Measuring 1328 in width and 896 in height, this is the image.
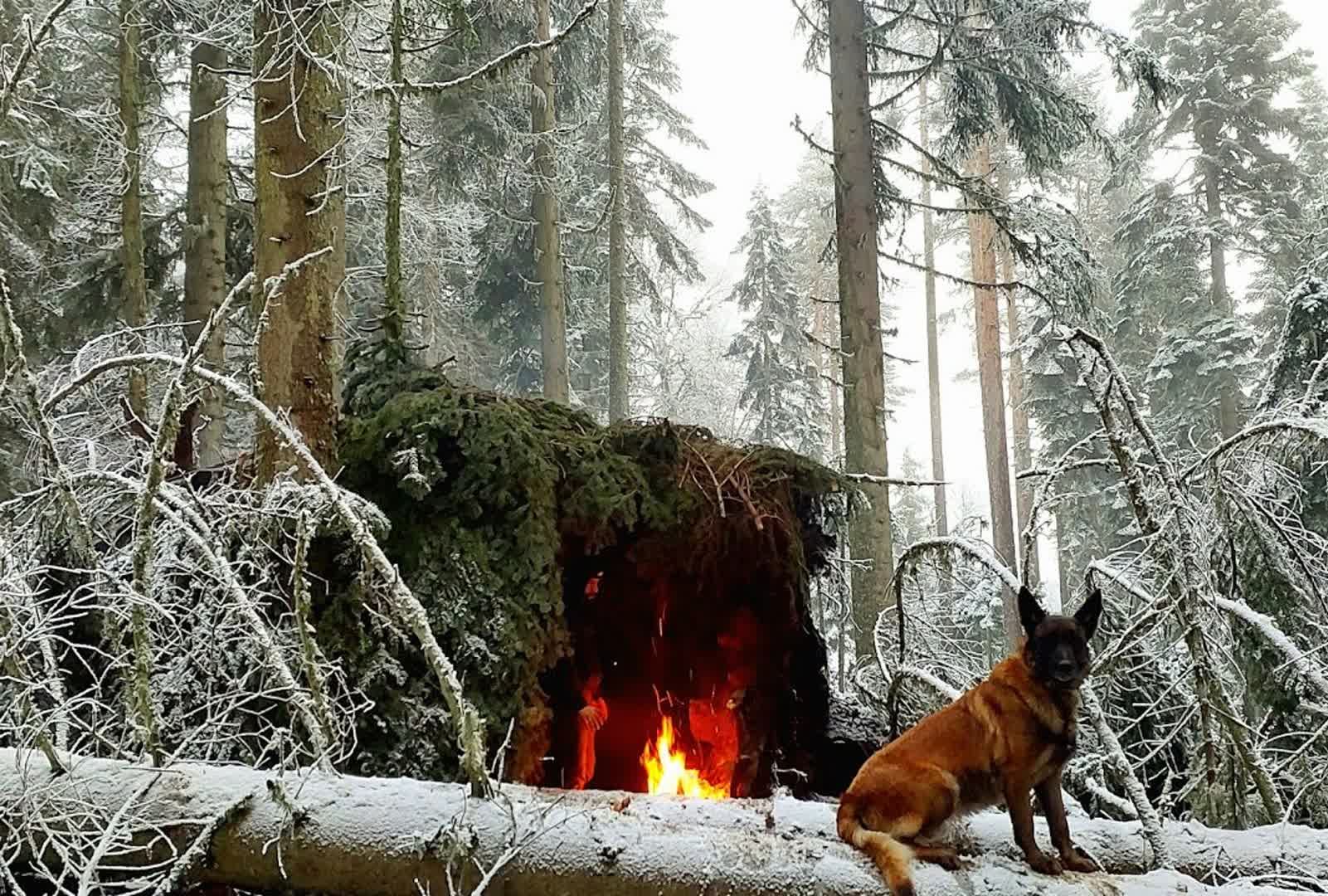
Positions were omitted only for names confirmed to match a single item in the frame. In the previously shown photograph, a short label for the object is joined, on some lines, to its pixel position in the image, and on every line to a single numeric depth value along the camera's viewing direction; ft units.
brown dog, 10.00
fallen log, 9.43
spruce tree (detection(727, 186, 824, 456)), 74.74
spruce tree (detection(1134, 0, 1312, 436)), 60.29
